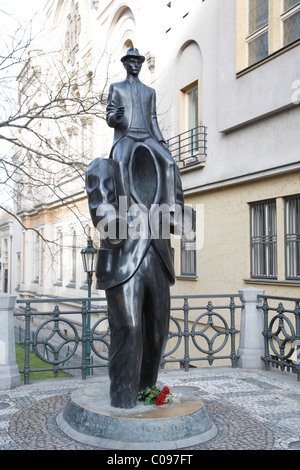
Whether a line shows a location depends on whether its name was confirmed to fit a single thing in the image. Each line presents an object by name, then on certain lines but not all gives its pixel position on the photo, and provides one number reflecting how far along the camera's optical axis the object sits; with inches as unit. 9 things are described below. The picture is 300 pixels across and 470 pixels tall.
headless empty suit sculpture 189.0
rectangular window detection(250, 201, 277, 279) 502.9
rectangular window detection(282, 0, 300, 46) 462.9
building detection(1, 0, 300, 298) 472.4
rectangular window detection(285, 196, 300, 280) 466.9
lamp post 570.3
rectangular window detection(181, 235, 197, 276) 642.8
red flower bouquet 197.0
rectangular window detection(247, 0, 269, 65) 509.4
